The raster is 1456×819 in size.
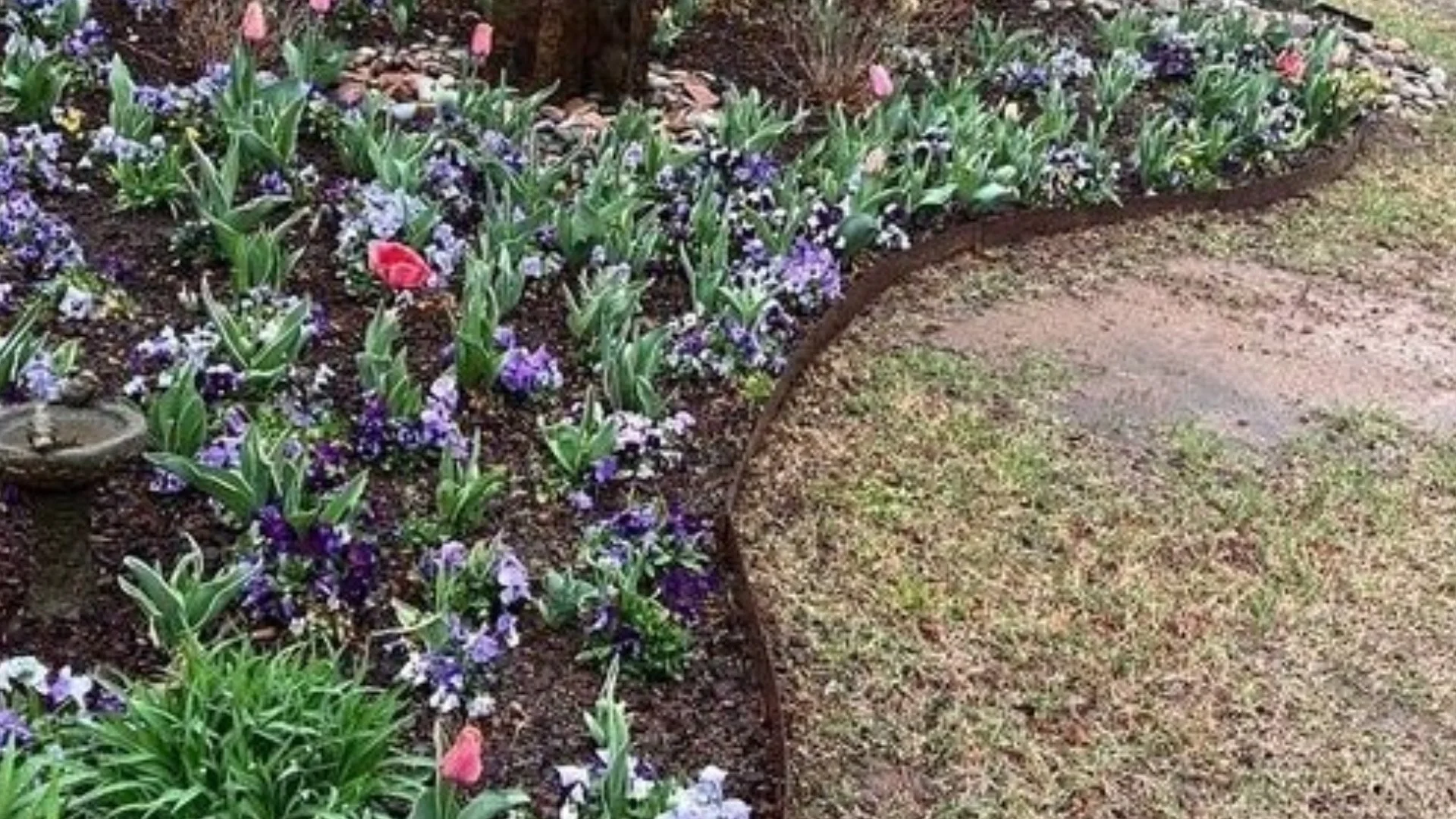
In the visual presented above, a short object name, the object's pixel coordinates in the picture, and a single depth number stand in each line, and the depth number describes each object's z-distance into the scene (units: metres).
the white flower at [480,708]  2.59
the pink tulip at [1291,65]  5.93
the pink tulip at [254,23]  4.23
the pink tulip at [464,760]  2.06
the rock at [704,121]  4.88
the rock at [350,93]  4.74
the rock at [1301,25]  6.80
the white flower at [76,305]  3.50
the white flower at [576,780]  2.41
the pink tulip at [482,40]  4.50
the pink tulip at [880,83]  4.85
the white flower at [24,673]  2.37
